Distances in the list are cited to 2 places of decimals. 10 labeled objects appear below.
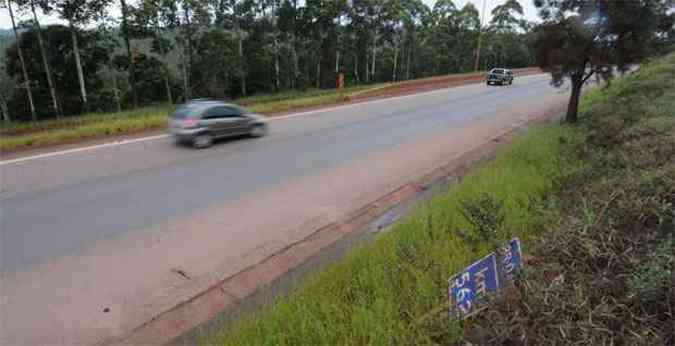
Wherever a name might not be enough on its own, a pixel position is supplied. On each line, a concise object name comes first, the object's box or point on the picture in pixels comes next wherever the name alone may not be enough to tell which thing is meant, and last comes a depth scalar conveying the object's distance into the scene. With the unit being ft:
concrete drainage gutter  13.08
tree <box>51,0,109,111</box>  82.79
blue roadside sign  9.90
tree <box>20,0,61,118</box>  79.61
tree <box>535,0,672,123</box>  38.34
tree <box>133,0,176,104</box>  100.23
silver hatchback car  37.32
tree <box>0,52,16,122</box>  94.45
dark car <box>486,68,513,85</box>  118.32
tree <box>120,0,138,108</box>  93.56
